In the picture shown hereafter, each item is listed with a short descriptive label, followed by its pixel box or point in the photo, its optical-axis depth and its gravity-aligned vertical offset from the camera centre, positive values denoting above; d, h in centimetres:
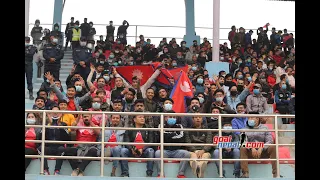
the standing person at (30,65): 1202 +58
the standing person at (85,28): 1750 +204
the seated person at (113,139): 809 -74
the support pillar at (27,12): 1428 +216
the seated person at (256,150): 829 -89
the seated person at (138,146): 810 -84
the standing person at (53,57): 1293 +80
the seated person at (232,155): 826 -97
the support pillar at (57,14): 1917 +274
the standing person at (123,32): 1826 +203
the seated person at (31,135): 811 -68
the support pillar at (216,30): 1350 +156
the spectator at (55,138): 811 -72
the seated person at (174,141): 815 -81
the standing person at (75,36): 1669 +171
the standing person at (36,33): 1664 +179
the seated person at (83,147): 806 -85
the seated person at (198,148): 816 -87
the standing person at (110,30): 1817 +207
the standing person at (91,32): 1751 +193
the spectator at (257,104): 1045 -23
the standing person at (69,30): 1728 +195
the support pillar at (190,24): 1959 +251
